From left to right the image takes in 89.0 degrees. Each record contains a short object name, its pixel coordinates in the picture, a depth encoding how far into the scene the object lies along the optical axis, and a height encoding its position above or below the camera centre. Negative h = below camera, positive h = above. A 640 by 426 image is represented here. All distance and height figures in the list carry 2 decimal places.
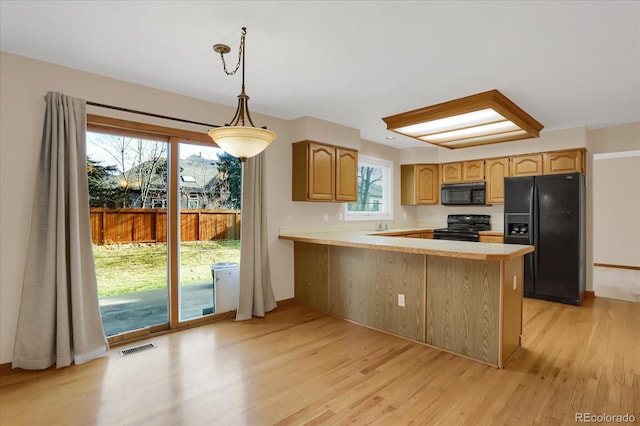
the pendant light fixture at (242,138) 2.06 +0.47
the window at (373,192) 5.61 +0.34
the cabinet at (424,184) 6.11 +0.49
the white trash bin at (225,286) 3.86 -0.91
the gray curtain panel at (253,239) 3.81 -0.35
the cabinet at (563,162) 4.54 +0.70
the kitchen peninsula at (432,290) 2.68 -0.78
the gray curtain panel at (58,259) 2.58 -0.41
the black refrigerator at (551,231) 4.28 -0.29
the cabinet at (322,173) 4.22 +0.51
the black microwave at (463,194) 5.52 +0.29
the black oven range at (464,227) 5.36 -0.31
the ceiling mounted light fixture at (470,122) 3.33 +1.01
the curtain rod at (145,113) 2.94 +0.95
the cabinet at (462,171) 5.56 +0.69
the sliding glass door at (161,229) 3.16 -0.20
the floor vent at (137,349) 2.91 -1.28
